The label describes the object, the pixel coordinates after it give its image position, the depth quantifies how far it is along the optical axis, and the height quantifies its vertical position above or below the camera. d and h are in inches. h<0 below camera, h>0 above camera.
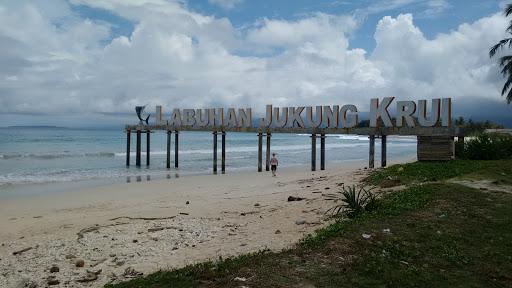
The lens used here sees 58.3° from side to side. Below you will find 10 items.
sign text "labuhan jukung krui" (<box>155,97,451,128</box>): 731.8 +25.4
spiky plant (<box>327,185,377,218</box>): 371.2 -64.1
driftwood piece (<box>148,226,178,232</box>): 381.7 -85.1
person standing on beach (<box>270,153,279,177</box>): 919.7 -77.1
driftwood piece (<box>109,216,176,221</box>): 449.7 -89.8
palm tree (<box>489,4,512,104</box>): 1117.2 +179.3
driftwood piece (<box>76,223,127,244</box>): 371.7 -89.3
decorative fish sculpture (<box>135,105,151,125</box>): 1336.1 +46.9
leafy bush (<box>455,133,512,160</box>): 701.9 -28.0
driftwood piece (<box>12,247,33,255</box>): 334.3 -92.0
